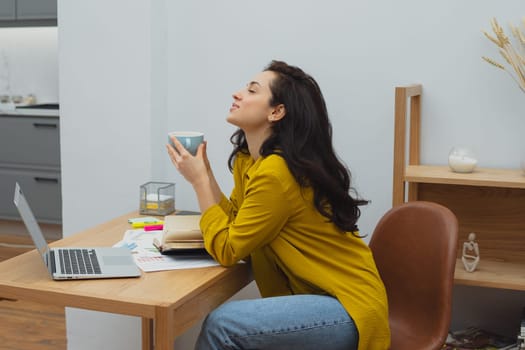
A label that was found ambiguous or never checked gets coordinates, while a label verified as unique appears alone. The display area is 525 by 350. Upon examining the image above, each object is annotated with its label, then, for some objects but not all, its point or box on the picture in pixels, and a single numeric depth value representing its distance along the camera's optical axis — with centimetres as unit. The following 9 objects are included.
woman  337
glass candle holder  392
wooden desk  318
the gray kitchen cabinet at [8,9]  667
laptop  334
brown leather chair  354
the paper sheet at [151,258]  348
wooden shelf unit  389
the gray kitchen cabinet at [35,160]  652
